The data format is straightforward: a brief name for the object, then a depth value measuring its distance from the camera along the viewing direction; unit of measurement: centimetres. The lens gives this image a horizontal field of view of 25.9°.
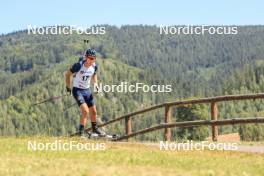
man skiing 1709
